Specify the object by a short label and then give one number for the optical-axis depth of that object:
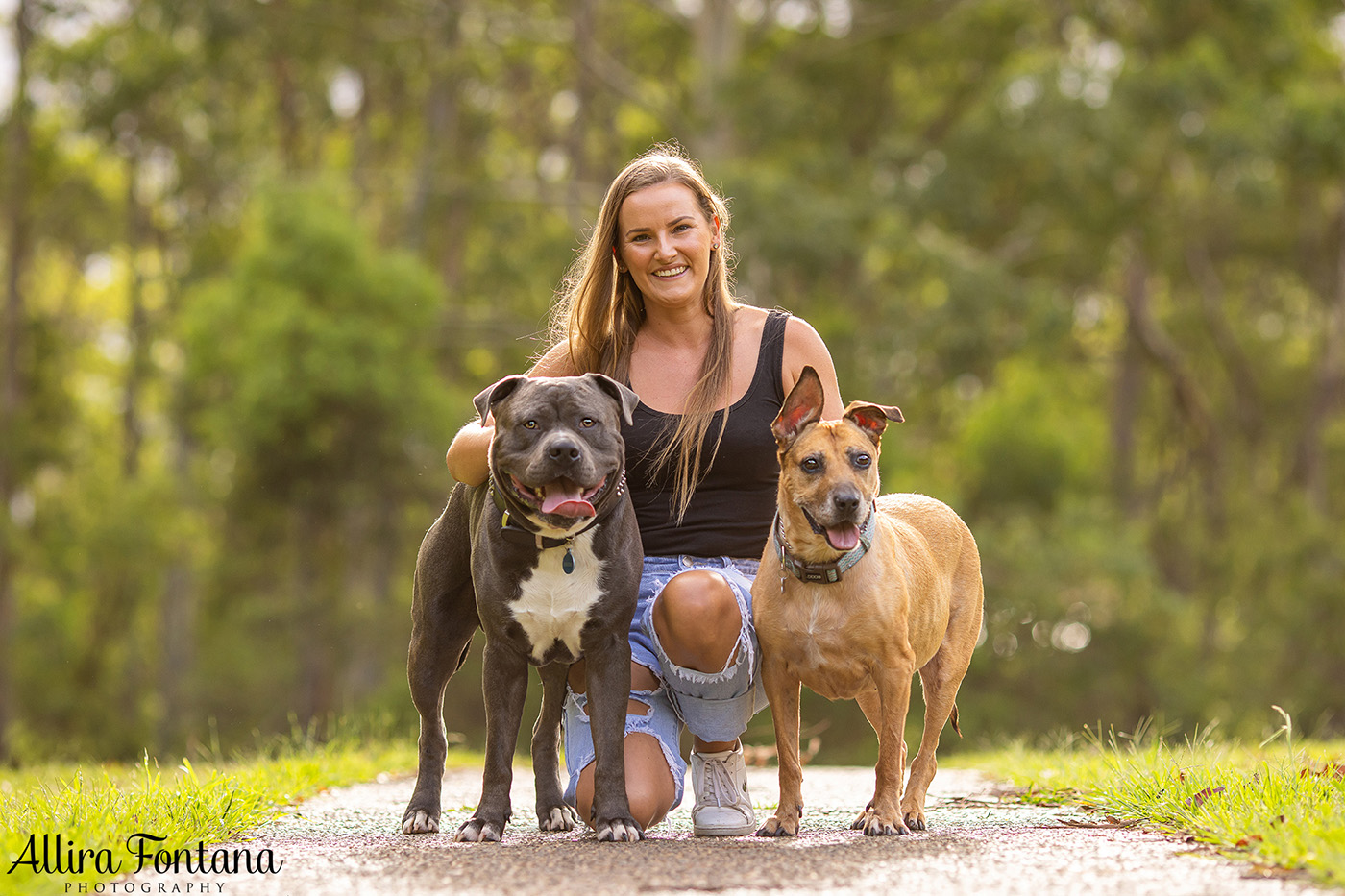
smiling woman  4.59
